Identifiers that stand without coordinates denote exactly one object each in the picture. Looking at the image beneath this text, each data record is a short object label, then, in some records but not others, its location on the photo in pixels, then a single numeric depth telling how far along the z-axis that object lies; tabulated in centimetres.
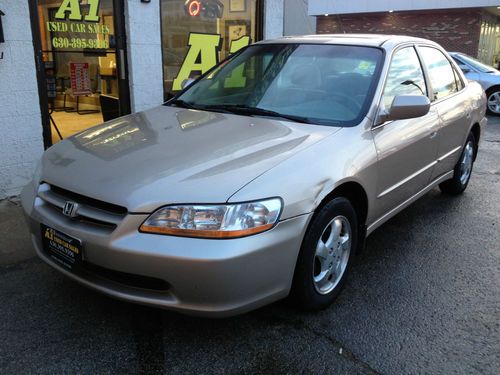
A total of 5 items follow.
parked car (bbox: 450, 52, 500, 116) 1184
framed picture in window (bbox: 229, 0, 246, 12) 727
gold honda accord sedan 237
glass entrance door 530
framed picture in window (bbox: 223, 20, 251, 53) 730
